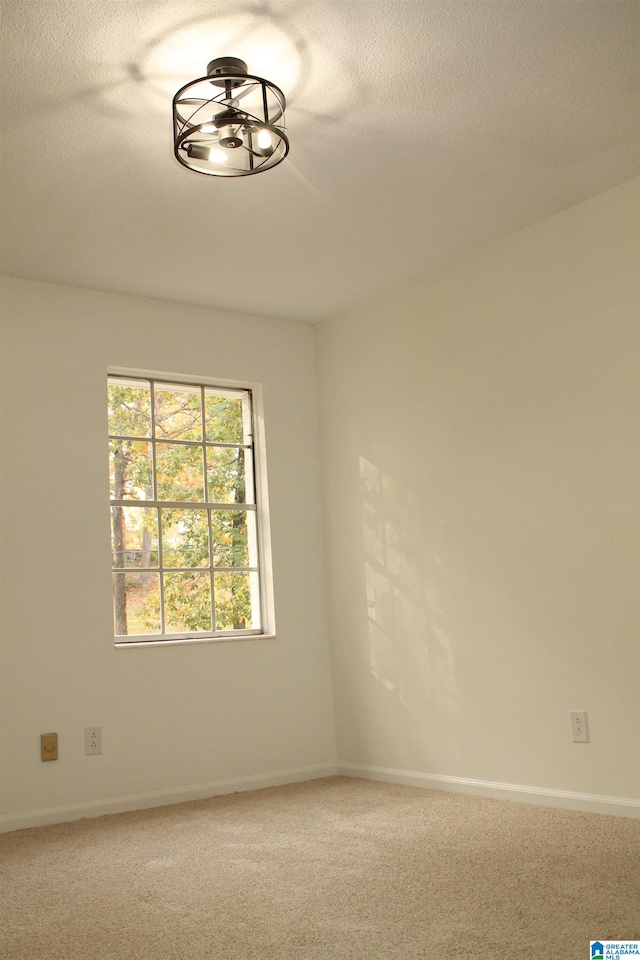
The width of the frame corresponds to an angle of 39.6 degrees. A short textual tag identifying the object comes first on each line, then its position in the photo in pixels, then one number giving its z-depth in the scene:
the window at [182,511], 4.46
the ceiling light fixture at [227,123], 2.63
